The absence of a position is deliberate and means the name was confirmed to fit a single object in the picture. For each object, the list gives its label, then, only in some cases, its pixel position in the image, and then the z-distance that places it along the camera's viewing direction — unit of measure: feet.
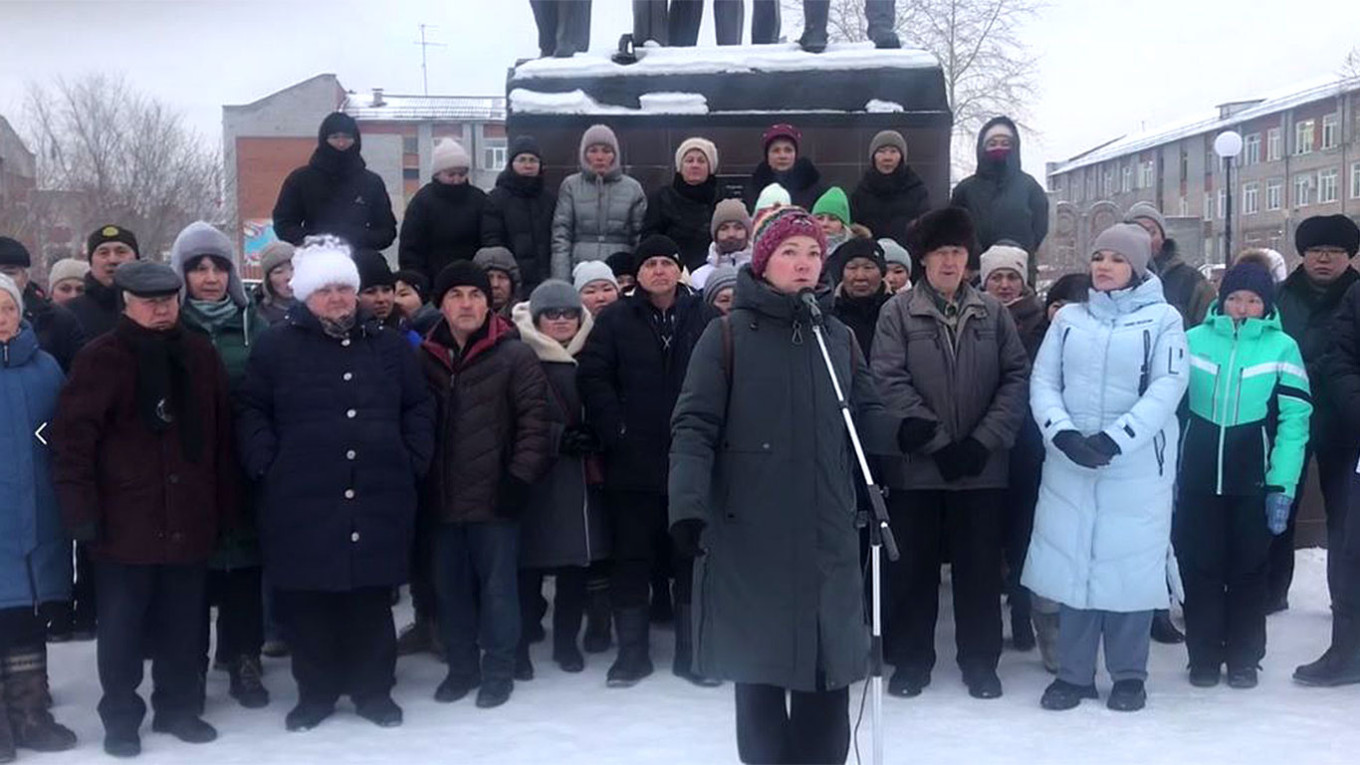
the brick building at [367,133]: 189.16
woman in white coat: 17.30
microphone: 12.47
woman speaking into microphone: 12.38
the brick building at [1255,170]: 165.89
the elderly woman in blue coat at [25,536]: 16.22
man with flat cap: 15.96
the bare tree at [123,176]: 107.55
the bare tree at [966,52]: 87.51
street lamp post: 65.21
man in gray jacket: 17.85
